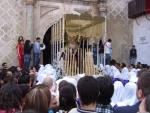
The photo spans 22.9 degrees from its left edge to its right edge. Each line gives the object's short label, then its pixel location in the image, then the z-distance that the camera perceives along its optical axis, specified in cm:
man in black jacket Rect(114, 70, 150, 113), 314
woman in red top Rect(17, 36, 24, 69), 1550
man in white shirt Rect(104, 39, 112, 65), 1678
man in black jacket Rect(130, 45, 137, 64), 1773
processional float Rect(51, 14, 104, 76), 1274
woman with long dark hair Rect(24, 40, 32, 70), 1540
